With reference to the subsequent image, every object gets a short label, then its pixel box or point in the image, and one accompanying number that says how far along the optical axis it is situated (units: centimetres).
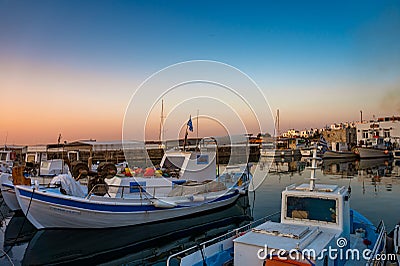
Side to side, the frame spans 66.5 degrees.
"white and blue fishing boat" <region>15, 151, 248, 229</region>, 1357
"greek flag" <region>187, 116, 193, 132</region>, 2065
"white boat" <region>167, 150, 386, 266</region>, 577
